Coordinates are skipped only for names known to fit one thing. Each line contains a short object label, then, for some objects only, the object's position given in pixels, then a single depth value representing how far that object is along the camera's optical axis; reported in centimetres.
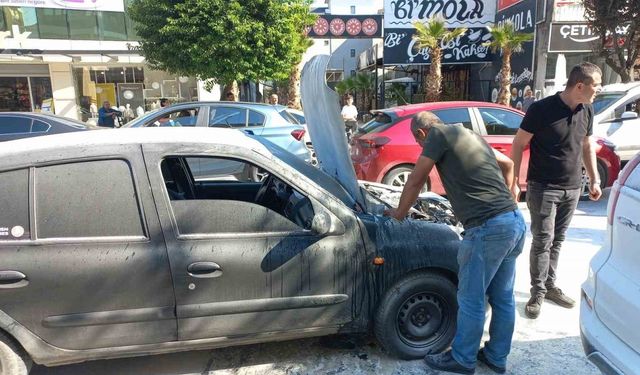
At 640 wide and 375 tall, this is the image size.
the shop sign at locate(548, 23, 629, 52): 1471
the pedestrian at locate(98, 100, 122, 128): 1215
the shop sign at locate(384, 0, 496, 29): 1847
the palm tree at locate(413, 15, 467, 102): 1700
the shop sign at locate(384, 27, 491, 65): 1864
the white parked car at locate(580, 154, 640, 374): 199
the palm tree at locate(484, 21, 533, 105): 1573
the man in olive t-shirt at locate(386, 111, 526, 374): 258
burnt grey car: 240
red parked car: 630
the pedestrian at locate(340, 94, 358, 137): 1374
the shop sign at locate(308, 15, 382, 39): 1944
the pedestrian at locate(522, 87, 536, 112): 1216
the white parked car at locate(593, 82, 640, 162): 701
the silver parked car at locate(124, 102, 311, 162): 742
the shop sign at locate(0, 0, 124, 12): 1665
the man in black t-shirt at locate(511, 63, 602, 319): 325
